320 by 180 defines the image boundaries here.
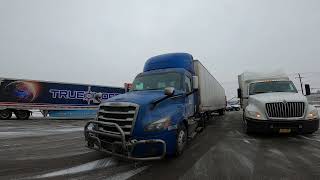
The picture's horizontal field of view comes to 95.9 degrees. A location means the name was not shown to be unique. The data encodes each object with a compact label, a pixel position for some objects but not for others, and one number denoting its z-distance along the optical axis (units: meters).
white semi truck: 4.80
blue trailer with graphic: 11.65
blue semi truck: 3.08
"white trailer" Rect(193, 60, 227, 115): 6.20
